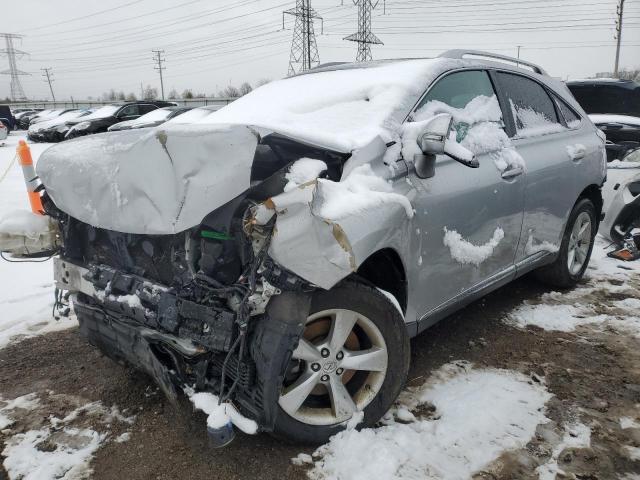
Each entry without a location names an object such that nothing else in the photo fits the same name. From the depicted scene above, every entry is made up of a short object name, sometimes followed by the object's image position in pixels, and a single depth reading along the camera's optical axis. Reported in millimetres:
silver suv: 2006
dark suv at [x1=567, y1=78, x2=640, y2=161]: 9805
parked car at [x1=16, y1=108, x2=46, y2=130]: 30677
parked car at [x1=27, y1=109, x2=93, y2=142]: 20078
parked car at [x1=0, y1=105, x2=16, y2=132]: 26578
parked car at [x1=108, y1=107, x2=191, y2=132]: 15448
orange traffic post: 5238
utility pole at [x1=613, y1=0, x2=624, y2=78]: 35031
